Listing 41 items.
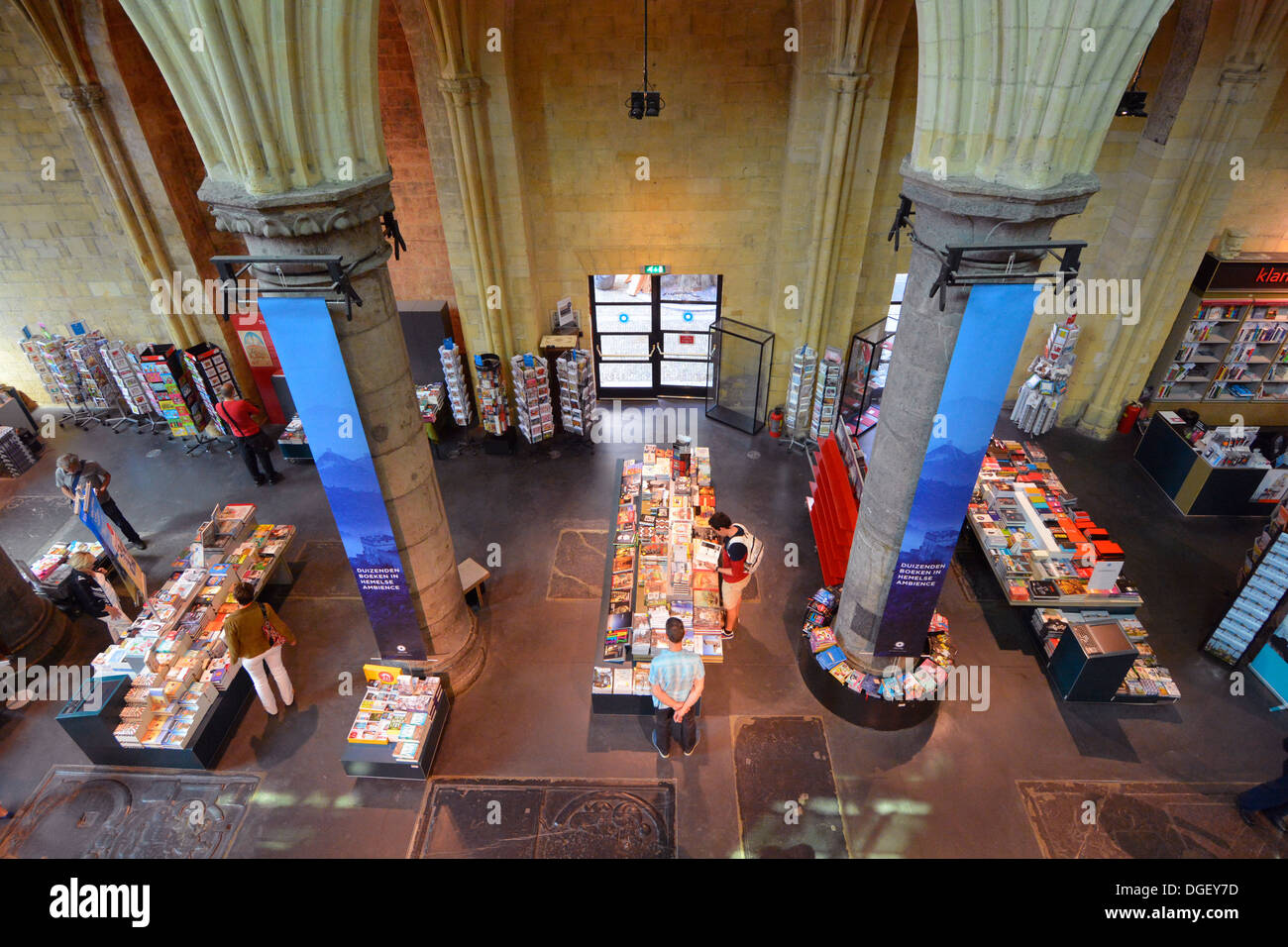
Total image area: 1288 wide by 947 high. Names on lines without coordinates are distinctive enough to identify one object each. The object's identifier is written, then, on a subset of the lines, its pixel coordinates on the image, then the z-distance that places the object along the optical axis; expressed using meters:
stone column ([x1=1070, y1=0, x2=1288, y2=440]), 10.15
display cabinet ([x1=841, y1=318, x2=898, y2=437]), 12.52
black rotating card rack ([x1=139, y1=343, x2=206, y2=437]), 13.20
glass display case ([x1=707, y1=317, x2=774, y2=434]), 13.68
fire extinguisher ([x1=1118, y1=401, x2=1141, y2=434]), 13.24
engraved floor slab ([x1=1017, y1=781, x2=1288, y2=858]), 7.25
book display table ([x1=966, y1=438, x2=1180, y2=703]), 8.53
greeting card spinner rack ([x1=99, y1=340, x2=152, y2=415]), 13.79
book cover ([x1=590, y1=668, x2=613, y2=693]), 8.47
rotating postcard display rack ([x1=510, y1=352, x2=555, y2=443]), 13.00
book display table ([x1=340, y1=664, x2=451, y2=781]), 7.84
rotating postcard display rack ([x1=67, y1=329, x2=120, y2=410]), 13.96
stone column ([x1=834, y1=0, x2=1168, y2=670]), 5.09
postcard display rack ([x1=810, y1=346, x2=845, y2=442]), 12.56
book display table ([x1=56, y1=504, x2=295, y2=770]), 7.98
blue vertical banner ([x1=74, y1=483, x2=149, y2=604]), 9.51
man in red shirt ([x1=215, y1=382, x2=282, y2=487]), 11.76
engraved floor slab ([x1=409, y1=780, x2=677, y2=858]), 7.32
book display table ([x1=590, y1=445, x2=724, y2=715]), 8.55
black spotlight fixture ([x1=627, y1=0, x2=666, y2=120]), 9.87
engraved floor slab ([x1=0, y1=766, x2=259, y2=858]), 7.50
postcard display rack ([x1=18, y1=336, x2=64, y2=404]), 13.84
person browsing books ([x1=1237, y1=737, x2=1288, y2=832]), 7.27
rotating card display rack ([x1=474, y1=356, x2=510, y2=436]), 13.05
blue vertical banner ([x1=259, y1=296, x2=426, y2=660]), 6.48
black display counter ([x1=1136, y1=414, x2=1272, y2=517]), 11.16
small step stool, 9.83
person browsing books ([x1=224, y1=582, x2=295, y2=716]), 7.97
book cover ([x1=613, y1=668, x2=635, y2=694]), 8.44
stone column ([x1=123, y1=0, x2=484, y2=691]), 5.32
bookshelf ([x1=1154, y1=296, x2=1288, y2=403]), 12.58
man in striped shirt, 7.53
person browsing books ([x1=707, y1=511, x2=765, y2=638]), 8.90
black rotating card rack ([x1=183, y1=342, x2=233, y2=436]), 13.15
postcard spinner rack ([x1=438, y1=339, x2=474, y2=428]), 13.09
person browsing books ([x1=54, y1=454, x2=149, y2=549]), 9.83
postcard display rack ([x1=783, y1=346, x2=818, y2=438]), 12.80
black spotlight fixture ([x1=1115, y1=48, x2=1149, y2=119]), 9.84
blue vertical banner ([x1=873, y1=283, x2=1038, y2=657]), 6.16
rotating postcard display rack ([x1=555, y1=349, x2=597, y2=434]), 13.14
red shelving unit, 9.78
